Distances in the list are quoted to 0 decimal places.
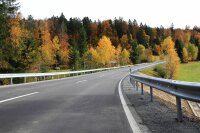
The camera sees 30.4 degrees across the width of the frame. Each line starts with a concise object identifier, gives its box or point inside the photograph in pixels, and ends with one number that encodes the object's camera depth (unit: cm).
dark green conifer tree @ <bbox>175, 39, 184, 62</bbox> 16108
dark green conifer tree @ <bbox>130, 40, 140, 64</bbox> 14212
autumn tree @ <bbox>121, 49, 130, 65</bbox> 13366
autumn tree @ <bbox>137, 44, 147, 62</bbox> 15812
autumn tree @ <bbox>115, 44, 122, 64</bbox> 12914
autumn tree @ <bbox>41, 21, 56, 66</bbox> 9412
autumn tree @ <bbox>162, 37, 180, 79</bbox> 9312
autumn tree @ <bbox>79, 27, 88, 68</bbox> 12319
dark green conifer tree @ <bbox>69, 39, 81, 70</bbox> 9850
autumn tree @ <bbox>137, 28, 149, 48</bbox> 18482
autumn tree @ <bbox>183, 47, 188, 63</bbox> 15750
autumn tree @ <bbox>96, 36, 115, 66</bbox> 11471
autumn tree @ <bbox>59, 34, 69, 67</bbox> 10969
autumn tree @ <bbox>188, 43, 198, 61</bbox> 16838
